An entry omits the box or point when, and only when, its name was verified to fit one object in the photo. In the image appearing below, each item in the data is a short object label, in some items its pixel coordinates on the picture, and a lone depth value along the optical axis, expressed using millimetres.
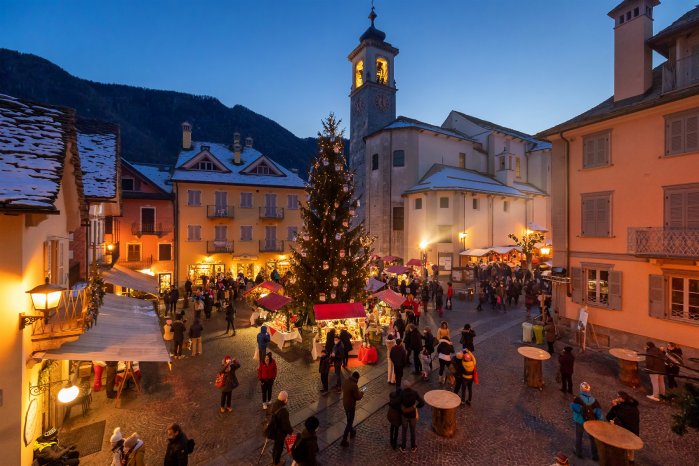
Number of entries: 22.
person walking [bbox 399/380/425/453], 7691
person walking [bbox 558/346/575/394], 10250
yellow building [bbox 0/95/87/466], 6098
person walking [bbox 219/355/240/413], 9266
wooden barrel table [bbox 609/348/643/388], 10828
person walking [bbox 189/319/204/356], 13594
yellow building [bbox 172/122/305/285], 29672
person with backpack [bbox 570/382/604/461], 7496
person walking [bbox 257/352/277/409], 9484
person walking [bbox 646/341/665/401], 9914
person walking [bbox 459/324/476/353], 11312
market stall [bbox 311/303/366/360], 13664
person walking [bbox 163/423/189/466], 6227
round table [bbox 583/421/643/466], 6524
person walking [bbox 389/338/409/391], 10188
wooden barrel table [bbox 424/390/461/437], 8242
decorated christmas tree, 15938
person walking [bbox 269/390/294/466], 7156
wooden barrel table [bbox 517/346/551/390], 10695
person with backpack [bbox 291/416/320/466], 6277
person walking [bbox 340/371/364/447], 8047
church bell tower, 44562
